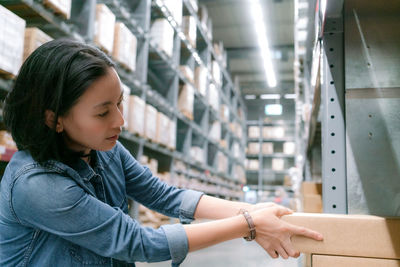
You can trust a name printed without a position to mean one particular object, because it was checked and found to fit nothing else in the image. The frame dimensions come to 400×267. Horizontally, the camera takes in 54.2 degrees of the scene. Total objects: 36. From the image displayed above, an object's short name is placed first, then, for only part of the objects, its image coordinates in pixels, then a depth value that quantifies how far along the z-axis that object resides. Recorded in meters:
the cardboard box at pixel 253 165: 16.28
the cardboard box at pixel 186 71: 6.78
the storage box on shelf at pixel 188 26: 6.95
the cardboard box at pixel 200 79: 7.91
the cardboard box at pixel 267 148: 16.11
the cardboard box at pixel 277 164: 15.72
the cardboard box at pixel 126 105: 4.40
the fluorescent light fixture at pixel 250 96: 17.52
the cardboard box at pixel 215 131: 9.84
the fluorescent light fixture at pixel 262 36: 9.97
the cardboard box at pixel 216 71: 9.94
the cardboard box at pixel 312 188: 2.87
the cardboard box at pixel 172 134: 5.89
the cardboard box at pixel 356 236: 1.09
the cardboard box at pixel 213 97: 9.15
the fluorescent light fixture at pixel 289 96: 16.87
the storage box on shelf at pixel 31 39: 2.80
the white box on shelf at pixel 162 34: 5.64
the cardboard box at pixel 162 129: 5.43
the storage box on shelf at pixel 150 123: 5.01
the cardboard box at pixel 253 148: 16.41
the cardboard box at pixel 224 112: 11.20
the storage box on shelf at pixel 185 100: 6.75
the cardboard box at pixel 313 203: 2.48
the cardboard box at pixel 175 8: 5.73
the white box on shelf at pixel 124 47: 4.24
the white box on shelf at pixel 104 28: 3.83
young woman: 1.12
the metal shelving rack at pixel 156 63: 3.22
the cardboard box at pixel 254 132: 16.52
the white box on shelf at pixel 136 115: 4.55
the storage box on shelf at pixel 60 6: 3.00
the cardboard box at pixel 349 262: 1.09
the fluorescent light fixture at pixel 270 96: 17.25
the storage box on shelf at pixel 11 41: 2.49
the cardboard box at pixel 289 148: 15.54
